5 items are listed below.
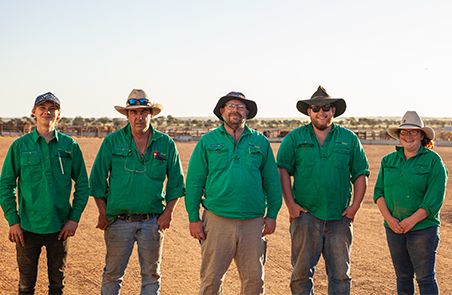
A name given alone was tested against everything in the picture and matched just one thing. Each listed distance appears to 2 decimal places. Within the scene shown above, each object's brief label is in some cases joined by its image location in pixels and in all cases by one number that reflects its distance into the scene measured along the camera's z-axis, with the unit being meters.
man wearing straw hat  4.02
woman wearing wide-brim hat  3.92
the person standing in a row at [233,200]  3.79
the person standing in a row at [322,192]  4.03
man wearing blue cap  3.94
